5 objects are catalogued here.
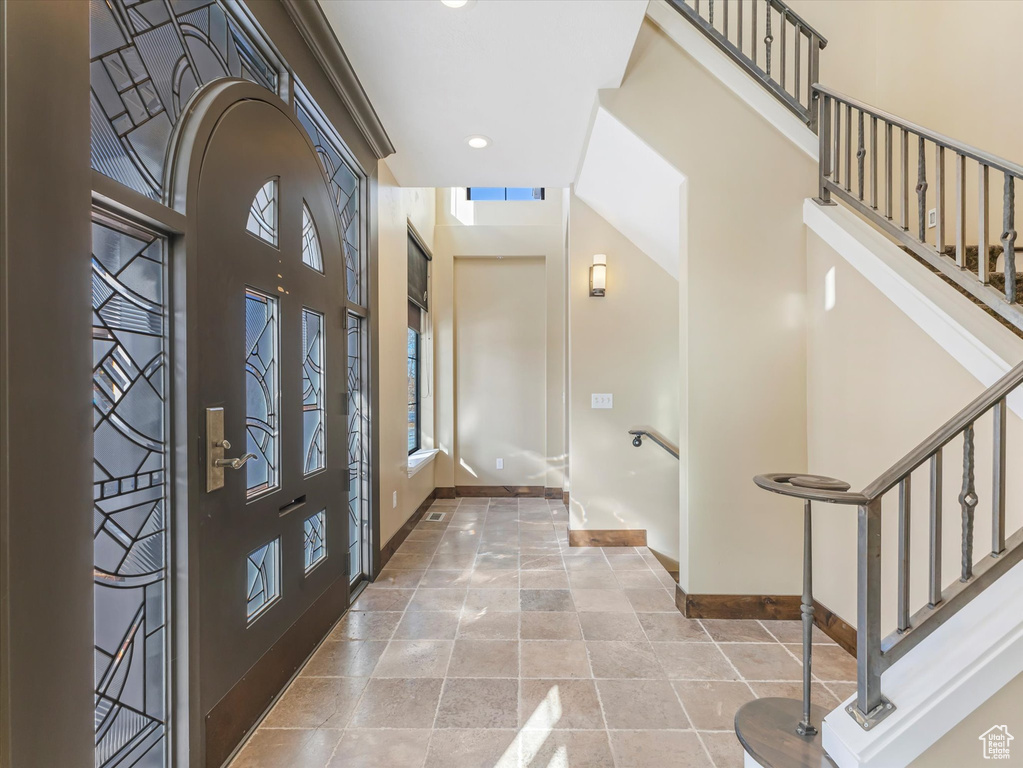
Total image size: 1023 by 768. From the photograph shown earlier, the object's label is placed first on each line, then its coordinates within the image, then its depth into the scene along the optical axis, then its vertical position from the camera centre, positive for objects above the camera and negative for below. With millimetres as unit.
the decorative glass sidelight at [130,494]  1154 -293
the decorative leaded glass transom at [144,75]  1153 +798
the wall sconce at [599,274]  3650 +781
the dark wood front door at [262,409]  1477 -116
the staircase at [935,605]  1131 -574
